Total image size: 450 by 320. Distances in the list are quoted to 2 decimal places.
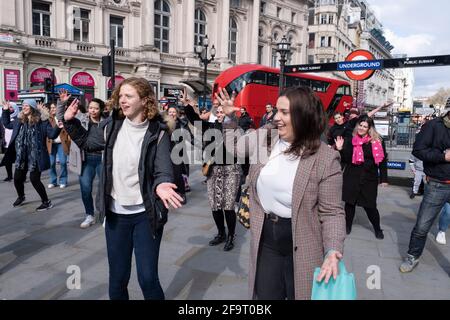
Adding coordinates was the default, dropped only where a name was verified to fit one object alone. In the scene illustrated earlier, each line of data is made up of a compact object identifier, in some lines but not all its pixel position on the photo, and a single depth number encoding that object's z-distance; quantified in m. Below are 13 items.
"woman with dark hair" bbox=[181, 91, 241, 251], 4.31
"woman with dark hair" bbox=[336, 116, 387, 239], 5.36
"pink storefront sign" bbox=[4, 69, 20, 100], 23.20
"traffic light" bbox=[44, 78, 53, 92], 14.87
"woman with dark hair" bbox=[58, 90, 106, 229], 5.18
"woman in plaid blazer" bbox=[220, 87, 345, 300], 1.99
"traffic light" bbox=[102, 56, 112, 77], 11.82
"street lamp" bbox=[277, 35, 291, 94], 11.70
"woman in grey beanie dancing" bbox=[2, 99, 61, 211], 6.12
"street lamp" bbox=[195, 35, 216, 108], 18.47
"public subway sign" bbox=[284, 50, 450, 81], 8.09
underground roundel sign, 8.55
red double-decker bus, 22.73
